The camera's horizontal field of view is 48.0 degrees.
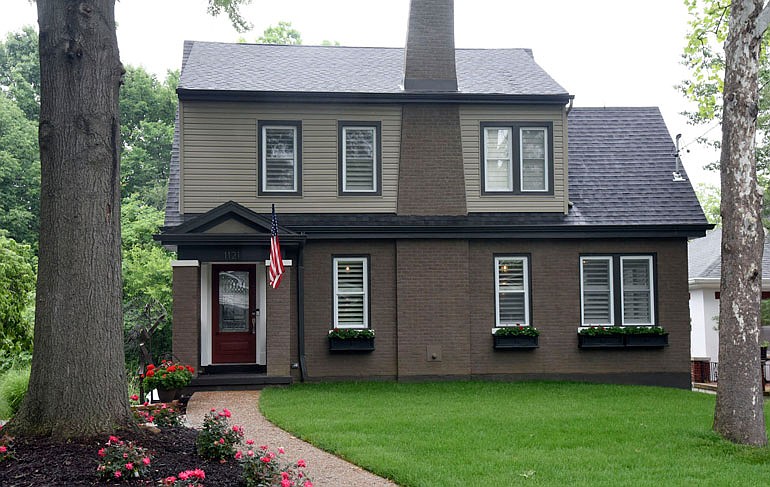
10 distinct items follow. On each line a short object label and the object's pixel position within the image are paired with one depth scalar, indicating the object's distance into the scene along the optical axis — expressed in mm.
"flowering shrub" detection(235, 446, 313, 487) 7012
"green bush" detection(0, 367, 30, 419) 12609
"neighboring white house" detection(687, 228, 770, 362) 24375
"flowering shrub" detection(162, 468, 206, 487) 6375
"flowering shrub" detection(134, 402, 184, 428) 8953
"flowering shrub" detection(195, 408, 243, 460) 7762
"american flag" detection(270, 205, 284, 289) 15570
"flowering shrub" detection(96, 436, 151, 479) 6629
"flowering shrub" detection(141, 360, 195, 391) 14328
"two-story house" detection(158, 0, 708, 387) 17656
